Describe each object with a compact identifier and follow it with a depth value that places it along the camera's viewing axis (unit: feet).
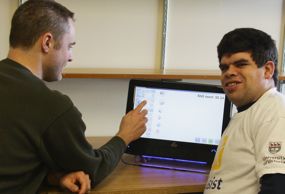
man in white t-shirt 3.84
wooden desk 4.37
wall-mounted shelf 5.76
